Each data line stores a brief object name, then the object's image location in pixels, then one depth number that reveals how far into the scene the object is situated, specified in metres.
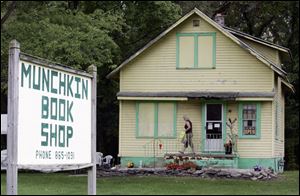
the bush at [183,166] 26.43
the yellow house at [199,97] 27.34
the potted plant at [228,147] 26.98
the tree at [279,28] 38.06
